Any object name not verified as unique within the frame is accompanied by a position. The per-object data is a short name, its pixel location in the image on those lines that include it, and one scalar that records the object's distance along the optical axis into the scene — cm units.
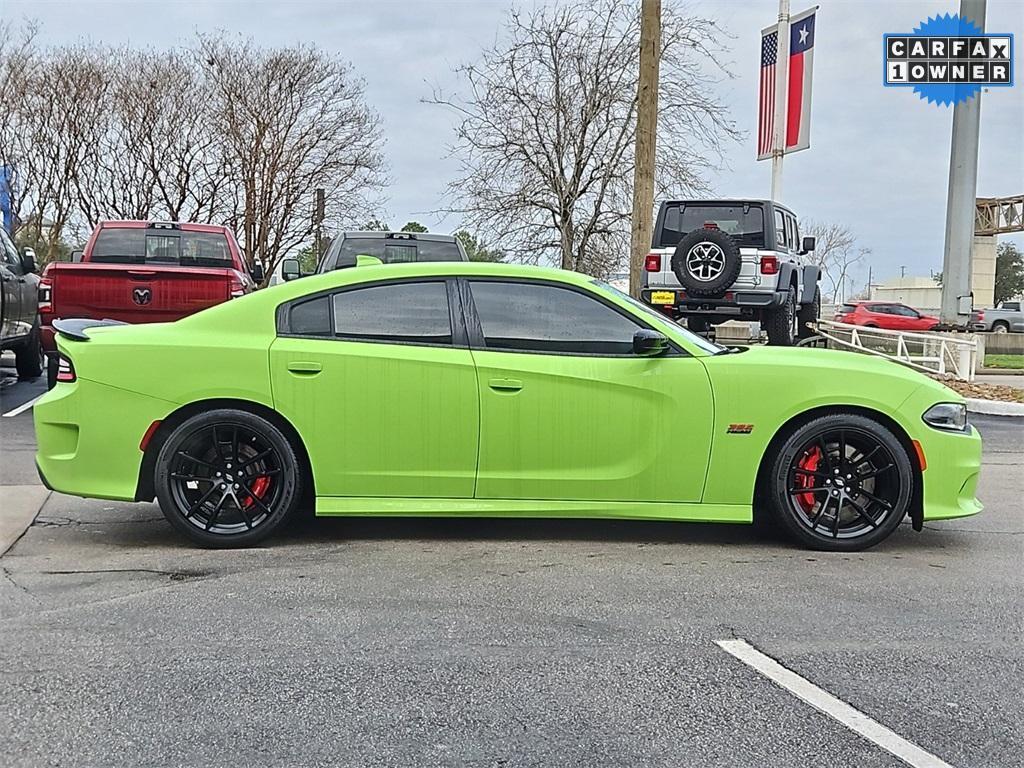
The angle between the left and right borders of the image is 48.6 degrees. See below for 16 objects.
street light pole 2066
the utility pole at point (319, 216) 3195
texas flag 2016
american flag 2067
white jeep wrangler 1448
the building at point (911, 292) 7451
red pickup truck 1052
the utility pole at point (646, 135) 1552
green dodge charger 568
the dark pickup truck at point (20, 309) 1152
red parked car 3900
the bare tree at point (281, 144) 3100
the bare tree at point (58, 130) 2897
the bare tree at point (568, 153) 2350
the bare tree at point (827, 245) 7288
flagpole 2042
